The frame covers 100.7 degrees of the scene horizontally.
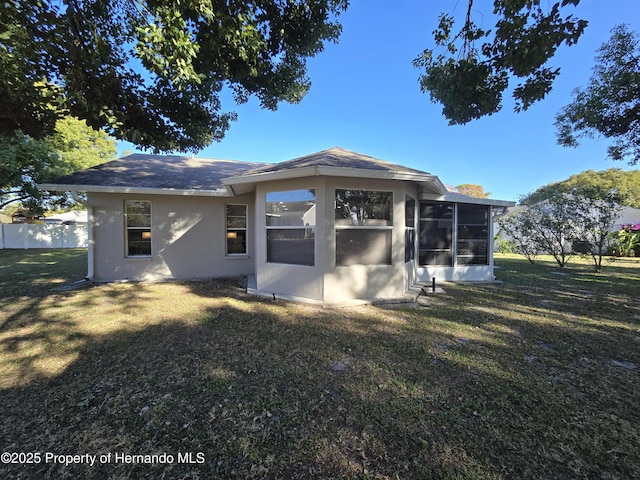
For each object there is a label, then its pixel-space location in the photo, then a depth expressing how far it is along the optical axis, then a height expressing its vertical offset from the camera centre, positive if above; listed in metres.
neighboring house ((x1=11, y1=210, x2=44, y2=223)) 27.14 +1.99
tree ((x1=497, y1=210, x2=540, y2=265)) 12.37 +0.33
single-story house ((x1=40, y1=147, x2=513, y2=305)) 5.68 +0.32
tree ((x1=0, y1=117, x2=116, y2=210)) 13.56 +4.17
